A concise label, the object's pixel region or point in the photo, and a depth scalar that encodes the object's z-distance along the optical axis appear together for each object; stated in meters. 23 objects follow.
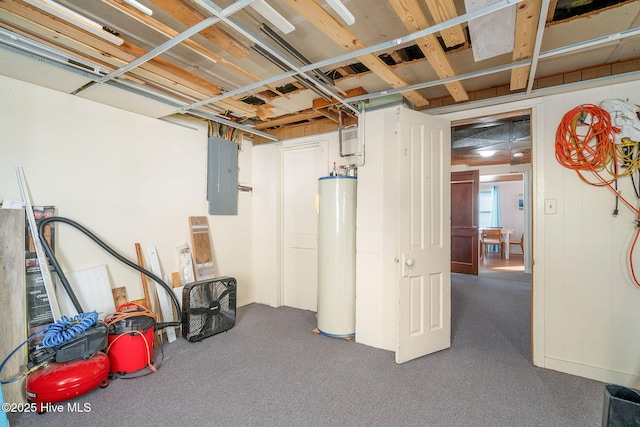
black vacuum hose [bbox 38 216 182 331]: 2.23
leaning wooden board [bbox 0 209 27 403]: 1.92
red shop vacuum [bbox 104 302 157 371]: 2.26
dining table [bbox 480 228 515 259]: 8.80
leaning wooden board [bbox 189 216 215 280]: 3.34
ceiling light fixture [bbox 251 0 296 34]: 1.44
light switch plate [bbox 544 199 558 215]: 2.43
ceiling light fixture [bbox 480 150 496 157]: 5.61
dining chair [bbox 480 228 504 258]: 8.49
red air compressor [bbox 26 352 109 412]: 1.82
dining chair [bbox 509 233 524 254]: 9.55
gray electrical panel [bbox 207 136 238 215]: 3.57
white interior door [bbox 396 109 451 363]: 2.49
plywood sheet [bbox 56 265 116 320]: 2.37
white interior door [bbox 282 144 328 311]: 3.87
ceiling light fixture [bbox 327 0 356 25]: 1.39
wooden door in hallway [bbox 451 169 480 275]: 6.25
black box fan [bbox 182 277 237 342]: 2.82
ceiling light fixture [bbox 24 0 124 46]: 1.46
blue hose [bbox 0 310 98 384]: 1.92
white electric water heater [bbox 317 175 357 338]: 3.02
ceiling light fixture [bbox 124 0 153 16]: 1.38
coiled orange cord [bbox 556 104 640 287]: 2.21
